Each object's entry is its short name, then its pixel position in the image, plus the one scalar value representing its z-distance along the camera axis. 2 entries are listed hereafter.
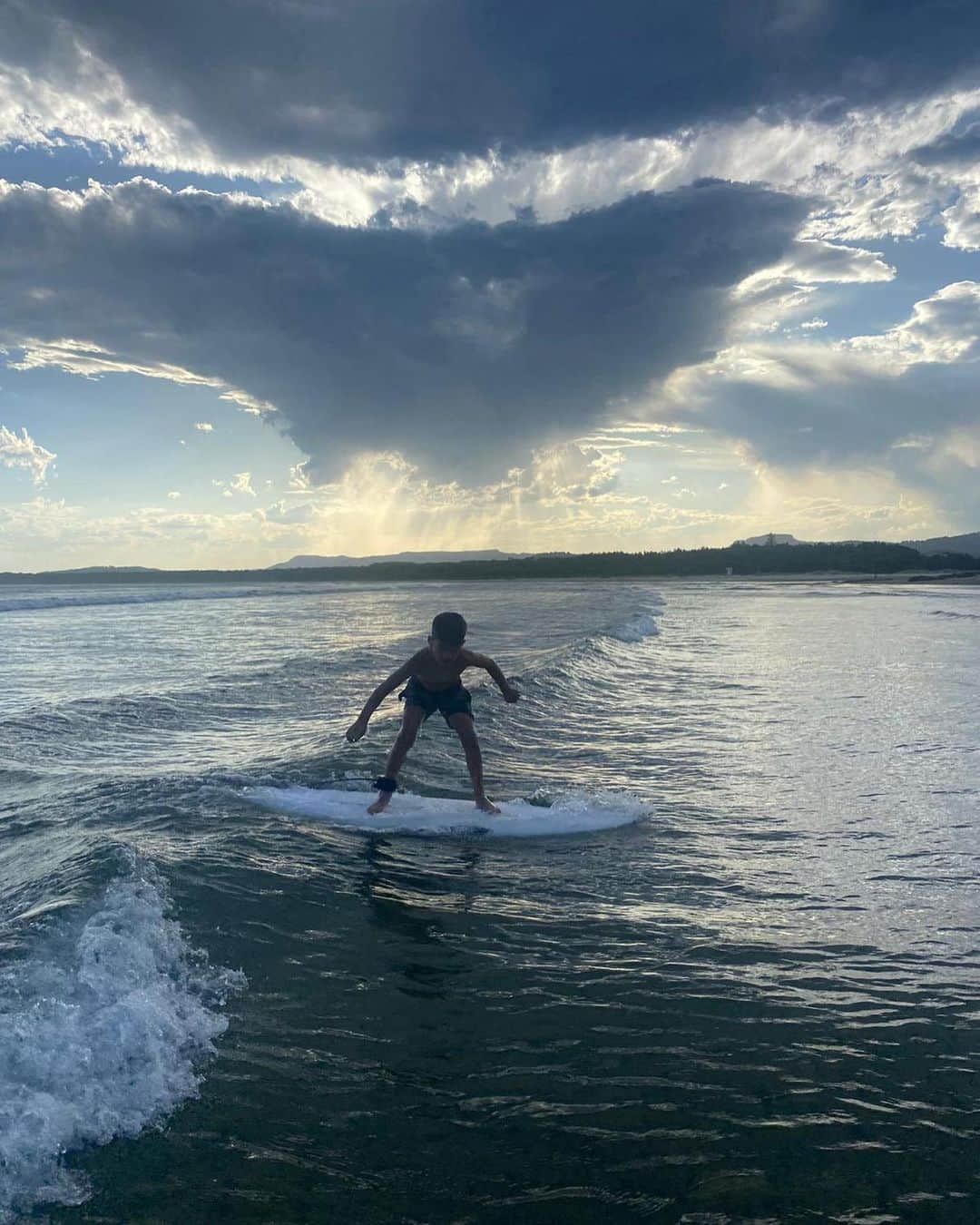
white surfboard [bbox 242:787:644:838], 8.12
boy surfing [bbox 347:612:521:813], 8.62
